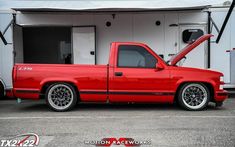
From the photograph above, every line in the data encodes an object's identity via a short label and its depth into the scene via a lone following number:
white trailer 9.84
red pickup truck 7.38
